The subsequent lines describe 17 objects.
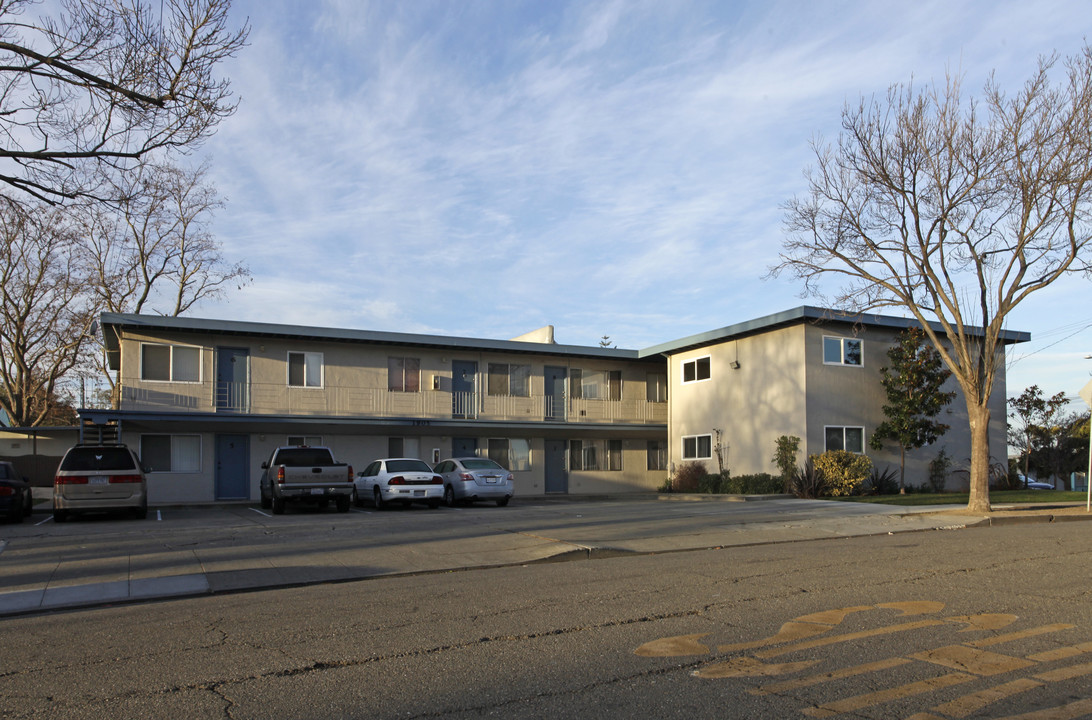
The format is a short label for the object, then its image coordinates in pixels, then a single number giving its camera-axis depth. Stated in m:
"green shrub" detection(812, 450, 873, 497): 23.59
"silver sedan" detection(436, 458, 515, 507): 22.67
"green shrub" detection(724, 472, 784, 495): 25.00
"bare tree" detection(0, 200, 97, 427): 37.31
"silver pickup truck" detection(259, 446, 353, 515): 19.70
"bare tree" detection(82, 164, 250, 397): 38.12
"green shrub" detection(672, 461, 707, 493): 29.02
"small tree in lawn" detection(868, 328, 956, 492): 25.00
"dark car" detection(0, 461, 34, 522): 17.58
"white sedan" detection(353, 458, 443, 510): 21.45
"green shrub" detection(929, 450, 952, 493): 26.31
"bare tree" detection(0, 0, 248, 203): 13.20
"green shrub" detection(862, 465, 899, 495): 24.70
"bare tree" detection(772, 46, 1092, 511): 17.14
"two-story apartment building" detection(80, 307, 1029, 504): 25.34
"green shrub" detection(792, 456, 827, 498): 23.61
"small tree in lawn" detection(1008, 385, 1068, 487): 35.84
